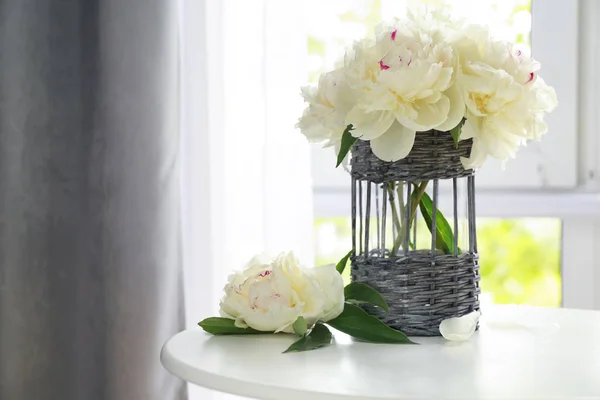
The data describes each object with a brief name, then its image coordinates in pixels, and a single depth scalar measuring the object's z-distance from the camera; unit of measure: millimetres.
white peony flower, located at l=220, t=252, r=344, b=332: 1559
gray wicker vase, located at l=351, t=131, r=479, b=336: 1591
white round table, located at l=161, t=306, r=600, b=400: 1384
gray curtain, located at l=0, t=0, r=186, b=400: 2038
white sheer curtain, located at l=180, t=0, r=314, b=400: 2101
